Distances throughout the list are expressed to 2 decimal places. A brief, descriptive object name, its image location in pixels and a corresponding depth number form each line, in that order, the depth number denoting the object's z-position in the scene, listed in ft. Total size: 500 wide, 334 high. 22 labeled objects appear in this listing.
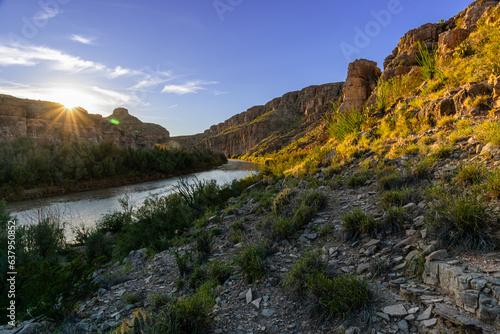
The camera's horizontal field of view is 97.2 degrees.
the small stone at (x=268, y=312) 8.96
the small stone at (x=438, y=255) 7.98
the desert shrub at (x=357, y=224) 11.68
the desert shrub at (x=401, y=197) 12.93
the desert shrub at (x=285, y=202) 18.22
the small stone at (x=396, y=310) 6.93
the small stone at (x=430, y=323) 6.29
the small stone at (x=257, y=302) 9.62
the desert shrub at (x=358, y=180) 19.34
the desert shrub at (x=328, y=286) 7.79
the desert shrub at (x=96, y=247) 28.48
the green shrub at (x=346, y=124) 39.55
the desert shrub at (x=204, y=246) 16.01
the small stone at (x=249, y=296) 10.05
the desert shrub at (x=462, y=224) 8.12
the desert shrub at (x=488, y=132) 13.97
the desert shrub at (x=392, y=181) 15.81
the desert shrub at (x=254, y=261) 11.50
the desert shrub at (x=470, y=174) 11.65
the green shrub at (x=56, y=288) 11.12
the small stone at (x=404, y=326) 6.51
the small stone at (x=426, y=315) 6.52
